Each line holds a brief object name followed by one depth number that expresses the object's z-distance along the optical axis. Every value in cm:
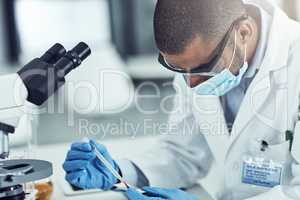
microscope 123
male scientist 137
